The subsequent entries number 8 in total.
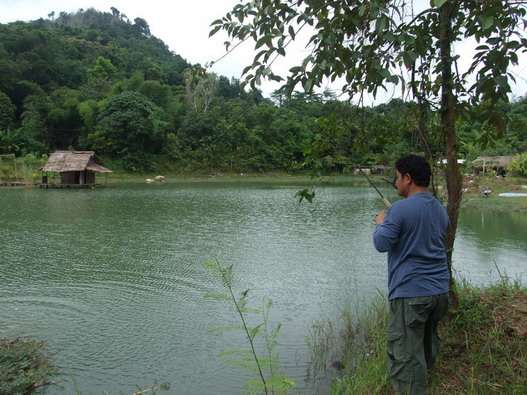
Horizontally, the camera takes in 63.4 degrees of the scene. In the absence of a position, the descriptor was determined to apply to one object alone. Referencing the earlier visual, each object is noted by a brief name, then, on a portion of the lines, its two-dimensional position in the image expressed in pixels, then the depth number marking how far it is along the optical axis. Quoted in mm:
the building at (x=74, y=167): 24125
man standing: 2045
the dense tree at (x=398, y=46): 1896
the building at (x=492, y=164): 23823
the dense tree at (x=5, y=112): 33562
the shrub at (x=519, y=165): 22188
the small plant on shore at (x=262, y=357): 2279
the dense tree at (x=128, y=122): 32156
